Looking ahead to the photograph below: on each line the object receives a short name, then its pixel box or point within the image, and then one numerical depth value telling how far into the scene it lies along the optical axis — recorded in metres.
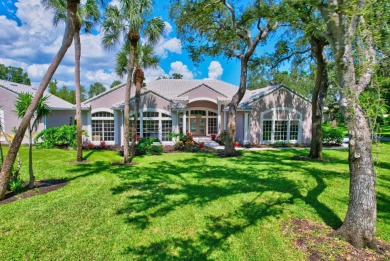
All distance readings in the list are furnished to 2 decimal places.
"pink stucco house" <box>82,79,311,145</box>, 18.42
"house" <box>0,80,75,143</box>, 17.56
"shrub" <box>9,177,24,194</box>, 7.06
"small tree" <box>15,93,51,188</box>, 7.22
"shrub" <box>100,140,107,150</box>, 17.31
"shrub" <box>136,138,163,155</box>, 15.40
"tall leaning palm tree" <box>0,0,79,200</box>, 6.59
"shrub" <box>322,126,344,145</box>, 19.92
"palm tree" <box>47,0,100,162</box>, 12.02
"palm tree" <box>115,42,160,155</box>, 14.41
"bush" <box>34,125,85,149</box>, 16.58
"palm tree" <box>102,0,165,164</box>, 11.26
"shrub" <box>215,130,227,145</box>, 19.51
